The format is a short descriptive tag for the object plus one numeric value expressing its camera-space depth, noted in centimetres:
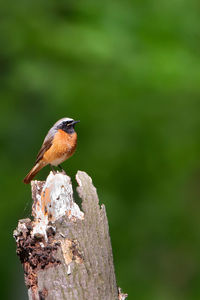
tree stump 862
